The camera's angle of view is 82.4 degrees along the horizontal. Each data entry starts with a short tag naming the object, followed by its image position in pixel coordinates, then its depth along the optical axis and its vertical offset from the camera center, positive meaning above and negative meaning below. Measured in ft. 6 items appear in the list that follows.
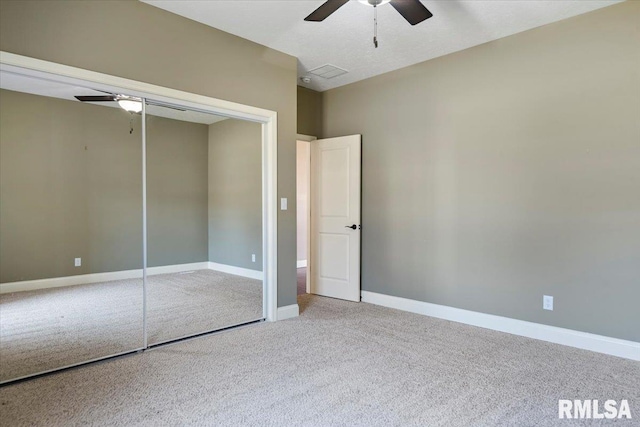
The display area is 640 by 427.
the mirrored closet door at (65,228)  9.33 -0.64
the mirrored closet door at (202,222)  11.71 -0.58
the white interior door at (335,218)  15.75 -0.52
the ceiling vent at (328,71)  14.34 +5.45
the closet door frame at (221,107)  8.23 +3.05
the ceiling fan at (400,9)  7.70 +4.30
